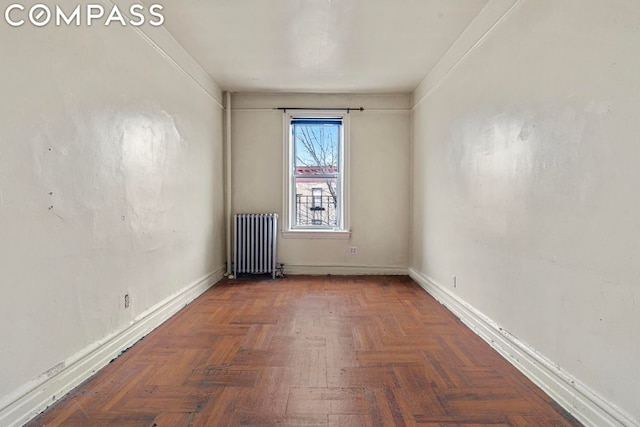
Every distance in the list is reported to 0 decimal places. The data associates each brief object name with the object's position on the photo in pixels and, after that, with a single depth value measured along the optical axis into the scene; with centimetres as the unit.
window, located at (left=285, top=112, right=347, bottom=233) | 489
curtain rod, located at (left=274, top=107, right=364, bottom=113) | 478
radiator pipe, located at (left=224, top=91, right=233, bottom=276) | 468
